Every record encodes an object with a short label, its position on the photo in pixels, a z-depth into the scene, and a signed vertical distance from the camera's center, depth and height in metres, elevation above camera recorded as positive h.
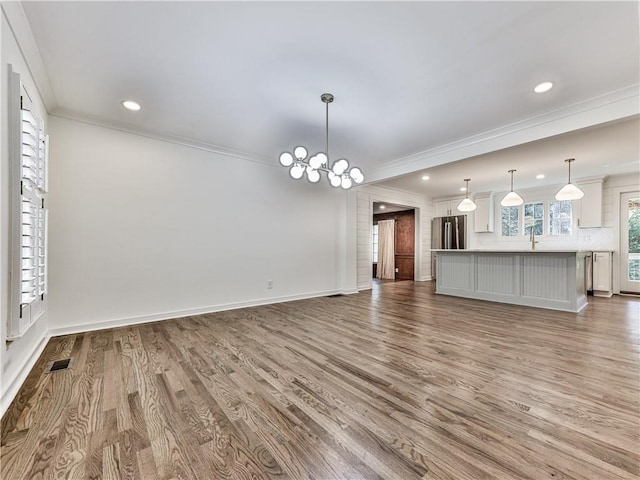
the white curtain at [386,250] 9.75 -0.37
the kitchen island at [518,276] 4.67 -0.71
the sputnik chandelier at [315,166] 3.46 +0.95
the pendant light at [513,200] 5.57 +0.80
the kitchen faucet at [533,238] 7.11 +0.05
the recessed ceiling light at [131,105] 3.25 +1.61
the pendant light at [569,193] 4.81 +0.82
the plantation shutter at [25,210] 2.07 +0.24
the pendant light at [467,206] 6.21 +0.76
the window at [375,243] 10.44 -0.15
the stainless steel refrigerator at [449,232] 8.53 +0.23
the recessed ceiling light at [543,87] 2.85 +1.60
